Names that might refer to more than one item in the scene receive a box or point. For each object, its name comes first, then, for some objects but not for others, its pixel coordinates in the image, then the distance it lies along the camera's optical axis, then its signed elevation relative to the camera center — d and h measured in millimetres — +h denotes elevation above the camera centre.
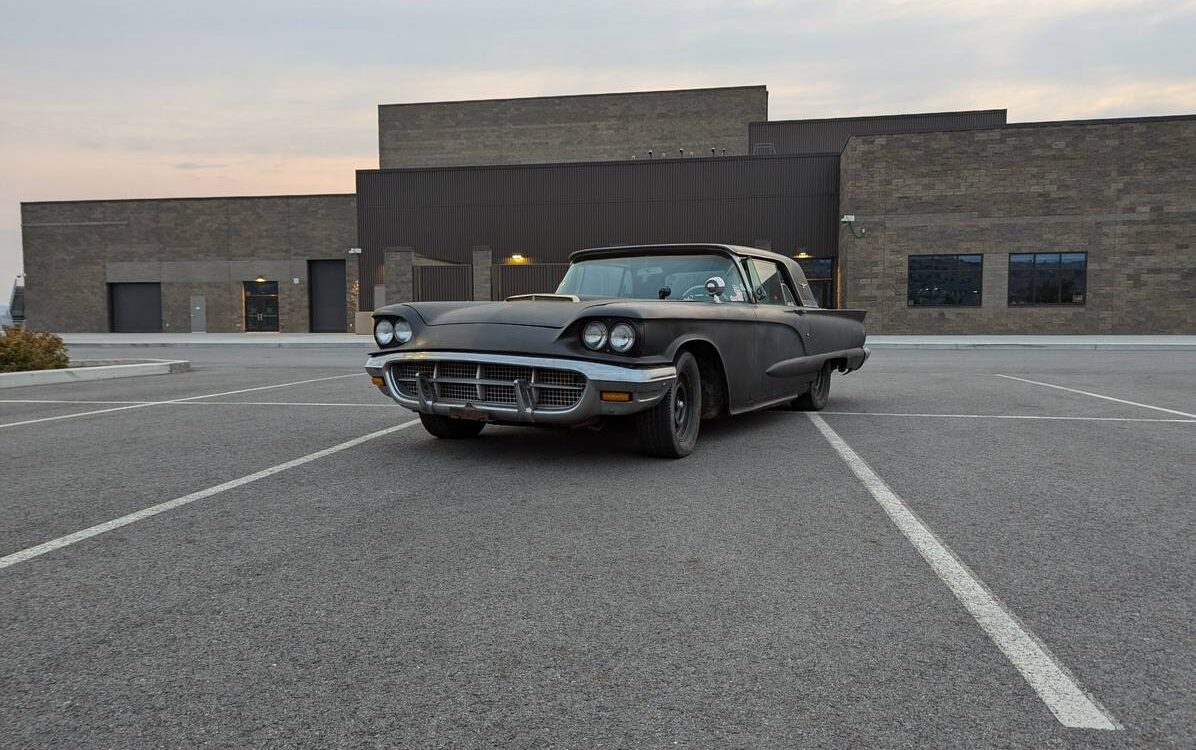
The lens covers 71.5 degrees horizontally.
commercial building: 26719 +3758
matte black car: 4816 -188
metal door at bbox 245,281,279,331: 37688 +550
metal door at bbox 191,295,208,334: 37844 +130
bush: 11898 -503
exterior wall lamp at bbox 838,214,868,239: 27828 +3197
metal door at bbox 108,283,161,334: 38750 +449
